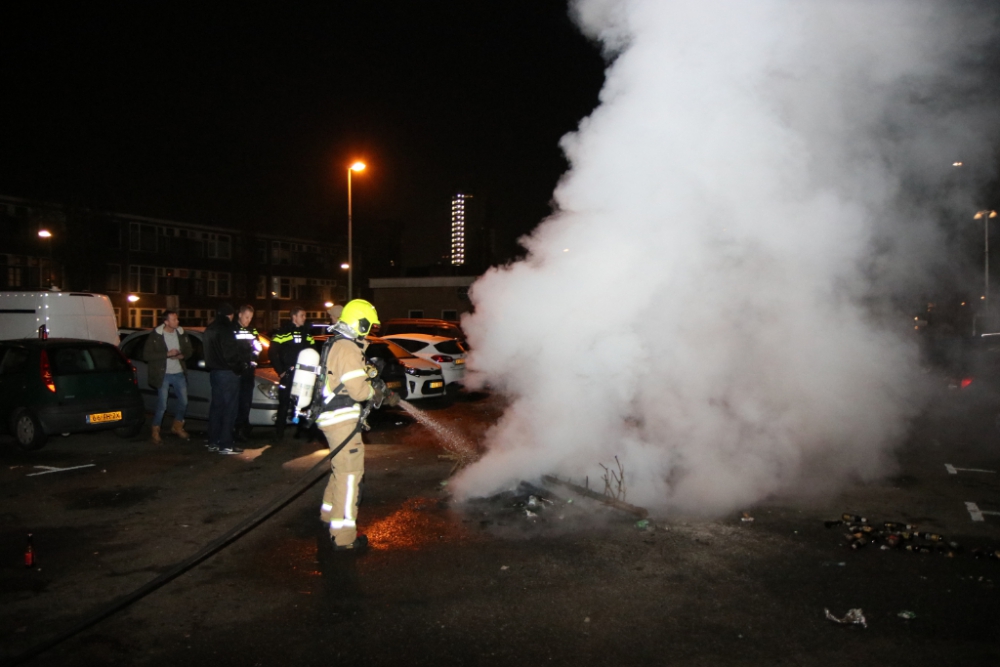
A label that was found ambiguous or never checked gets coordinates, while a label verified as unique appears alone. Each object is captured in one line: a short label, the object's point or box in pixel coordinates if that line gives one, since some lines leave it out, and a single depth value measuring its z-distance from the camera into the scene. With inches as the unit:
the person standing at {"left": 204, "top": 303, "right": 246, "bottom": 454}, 327.9
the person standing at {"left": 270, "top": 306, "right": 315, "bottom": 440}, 363.9
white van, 451.8
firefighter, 201.9
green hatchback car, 336.8
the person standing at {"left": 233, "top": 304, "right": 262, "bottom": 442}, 343.6
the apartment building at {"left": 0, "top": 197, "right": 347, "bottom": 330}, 1344.7
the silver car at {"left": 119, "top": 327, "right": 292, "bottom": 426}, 377.7
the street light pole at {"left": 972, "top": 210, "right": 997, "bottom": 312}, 816.5
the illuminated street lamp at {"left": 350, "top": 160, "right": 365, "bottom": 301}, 692.7
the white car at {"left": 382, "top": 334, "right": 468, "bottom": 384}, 550.6
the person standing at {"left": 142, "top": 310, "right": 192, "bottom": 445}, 359.6
